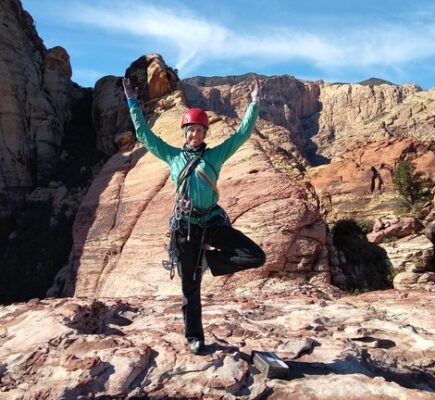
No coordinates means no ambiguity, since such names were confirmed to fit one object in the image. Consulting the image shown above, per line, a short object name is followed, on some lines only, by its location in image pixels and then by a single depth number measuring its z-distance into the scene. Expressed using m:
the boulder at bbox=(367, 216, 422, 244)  16.52
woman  4.54
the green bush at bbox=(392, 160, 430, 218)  23.84
